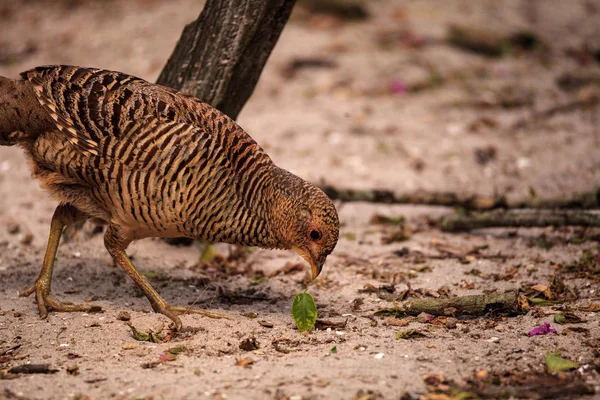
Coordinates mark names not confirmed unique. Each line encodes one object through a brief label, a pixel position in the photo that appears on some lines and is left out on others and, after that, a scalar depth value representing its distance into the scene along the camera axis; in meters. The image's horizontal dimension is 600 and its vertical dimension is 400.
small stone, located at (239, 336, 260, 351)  8.85
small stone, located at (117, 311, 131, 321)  9.80
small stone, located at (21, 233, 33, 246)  13.02
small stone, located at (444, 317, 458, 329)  9.42
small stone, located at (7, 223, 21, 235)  13.50
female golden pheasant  9.36
